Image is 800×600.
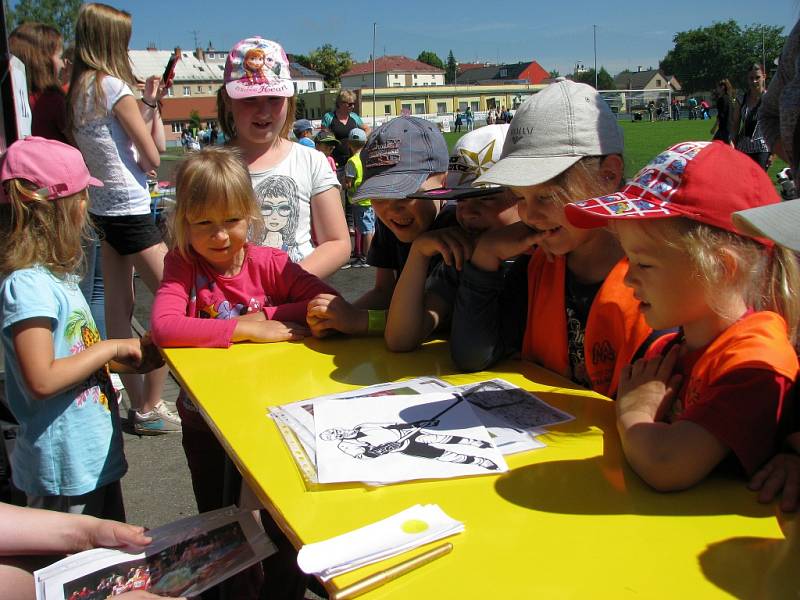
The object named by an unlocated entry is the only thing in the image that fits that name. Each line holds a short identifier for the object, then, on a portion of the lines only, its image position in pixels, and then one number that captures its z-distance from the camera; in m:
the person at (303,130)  12.73
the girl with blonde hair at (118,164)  3.34
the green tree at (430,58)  138.29
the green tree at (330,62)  95.25
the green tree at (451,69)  130.88
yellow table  0.93
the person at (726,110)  11.12
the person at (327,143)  10.54
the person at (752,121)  8.02
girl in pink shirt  2.14
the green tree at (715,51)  94.56
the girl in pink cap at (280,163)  2.69
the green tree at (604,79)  110.96
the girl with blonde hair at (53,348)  1.93
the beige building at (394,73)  107.75
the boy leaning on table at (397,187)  2.01
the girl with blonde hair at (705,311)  1.14
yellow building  74.88
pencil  0.92
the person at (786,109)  2.05
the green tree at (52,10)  42.31
